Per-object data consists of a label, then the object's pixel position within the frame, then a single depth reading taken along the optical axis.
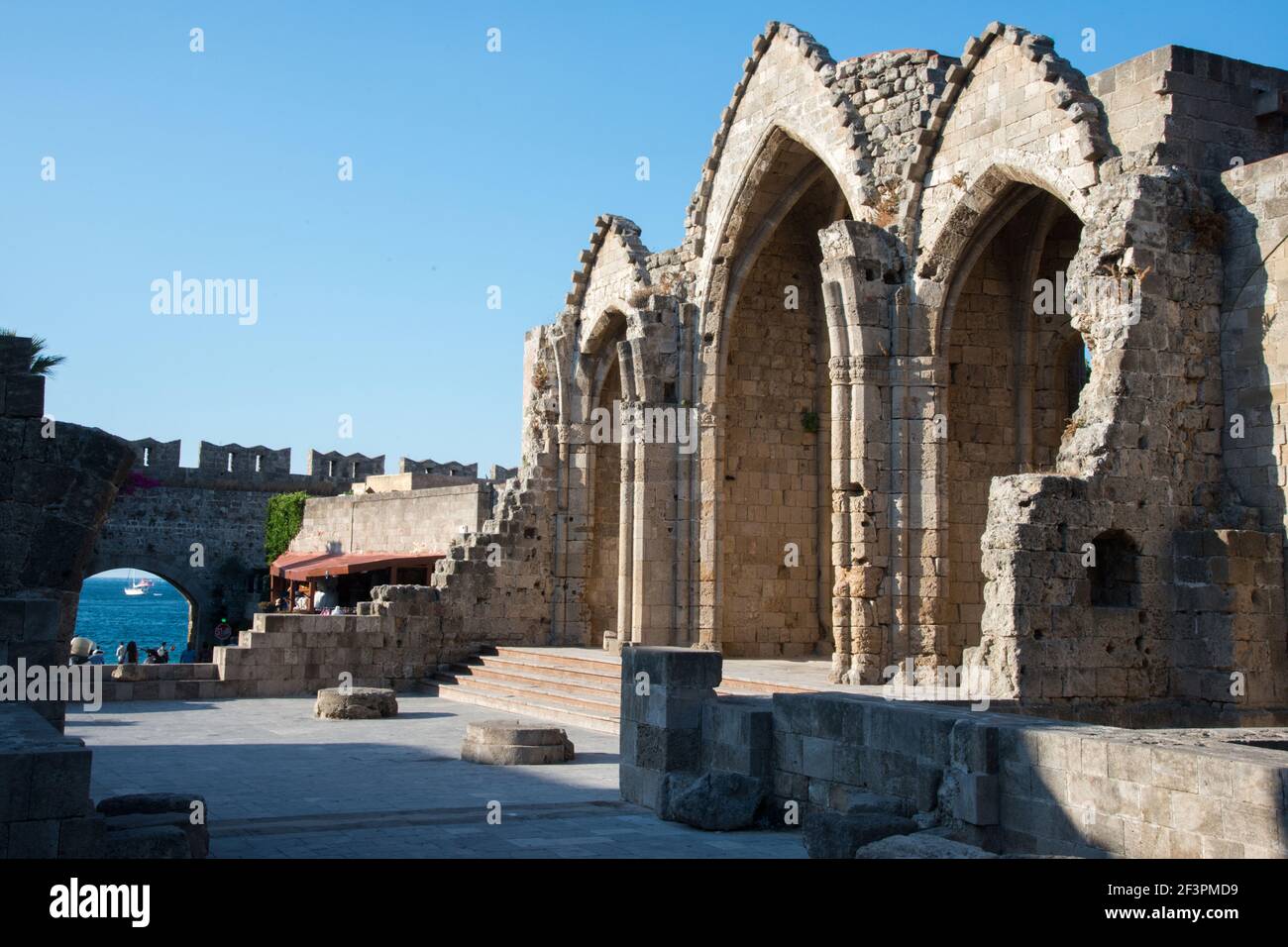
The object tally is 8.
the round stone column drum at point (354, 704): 15.04
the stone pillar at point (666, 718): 8.88
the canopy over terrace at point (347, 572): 25.48
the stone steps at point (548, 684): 14.84
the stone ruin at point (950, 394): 11.20
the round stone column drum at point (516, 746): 11.35
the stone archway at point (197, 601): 30.06
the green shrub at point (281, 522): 30.72
